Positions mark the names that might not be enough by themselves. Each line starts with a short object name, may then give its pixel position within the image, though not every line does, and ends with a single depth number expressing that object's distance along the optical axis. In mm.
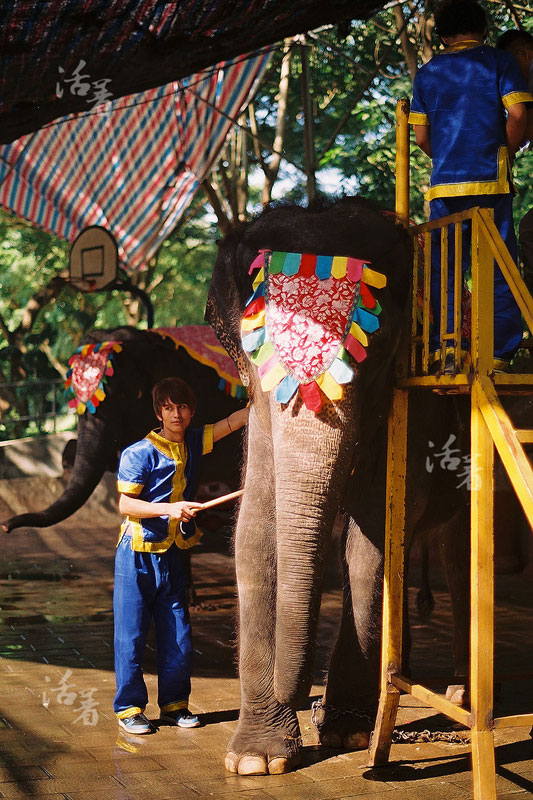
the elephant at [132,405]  8242
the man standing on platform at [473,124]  4098
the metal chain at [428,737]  4566
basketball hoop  11703
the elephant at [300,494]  3793
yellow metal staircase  3432
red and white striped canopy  10531
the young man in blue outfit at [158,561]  4680
